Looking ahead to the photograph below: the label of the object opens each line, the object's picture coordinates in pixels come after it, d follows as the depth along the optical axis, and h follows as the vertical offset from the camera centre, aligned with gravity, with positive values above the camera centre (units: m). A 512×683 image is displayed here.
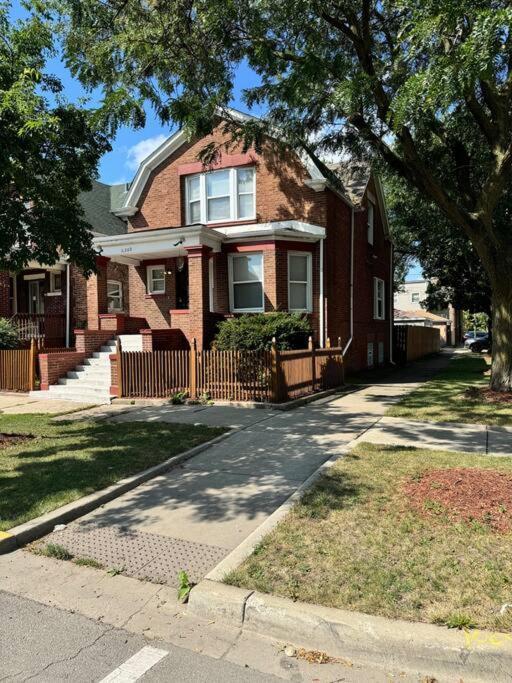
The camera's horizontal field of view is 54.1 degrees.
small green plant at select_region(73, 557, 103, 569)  4.13 -1.89
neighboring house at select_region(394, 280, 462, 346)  56.69 +2.09
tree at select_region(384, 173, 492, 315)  20.15 +4.06
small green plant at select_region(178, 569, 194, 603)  3.58 -1.83
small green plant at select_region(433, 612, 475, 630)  3.00 -1.75
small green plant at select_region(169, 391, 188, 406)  11.76 -1.50
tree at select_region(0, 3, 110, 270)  6.61 +2.69
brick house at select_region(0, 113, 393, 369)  15.04 +2.64
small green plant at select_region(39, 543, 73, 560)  4.29 -1.87
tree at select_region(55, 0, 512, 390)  9.18 +5.40
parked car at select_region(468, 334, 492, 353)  39.88 -1.04
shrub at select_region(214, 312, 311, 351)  12.90 +0.07
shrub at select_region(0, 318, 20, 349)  15.65 +0.03
